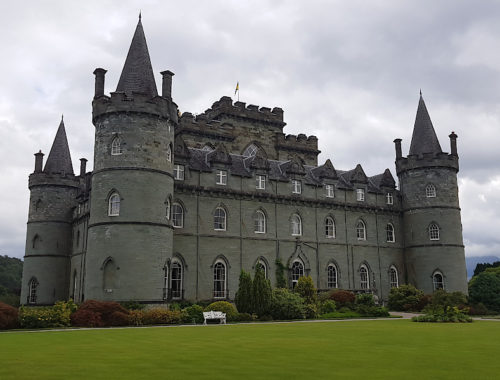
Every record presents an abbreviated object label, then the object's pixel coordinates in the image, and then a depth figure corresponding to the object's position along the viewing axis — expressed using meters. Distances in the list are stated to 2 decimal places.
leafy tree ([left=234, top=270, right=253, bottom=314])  30.64
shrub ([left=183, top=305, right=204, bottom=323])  28.20
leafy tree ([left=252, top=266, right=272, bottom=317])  30.58
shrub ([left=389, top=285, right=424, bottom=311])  40.53
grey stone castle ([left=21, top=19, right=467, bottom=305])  33.09
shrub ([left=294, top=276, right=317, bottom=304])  34.53
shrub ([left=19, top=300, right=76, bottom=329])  24.03
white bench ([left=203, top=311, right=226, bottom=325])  27.56
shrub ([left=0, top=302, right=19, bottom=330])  23.26
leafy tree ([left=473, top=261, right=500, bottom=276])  73.38
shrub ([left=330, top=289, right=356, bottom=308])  36.97
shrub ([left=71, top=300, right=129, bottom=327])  25.39
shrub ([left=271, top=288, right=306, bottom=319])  30.55
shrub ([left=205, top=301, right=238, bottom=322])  28.98
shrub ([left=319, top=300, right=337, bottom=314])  34.31
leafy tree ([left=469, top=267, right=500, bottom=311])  41.00
